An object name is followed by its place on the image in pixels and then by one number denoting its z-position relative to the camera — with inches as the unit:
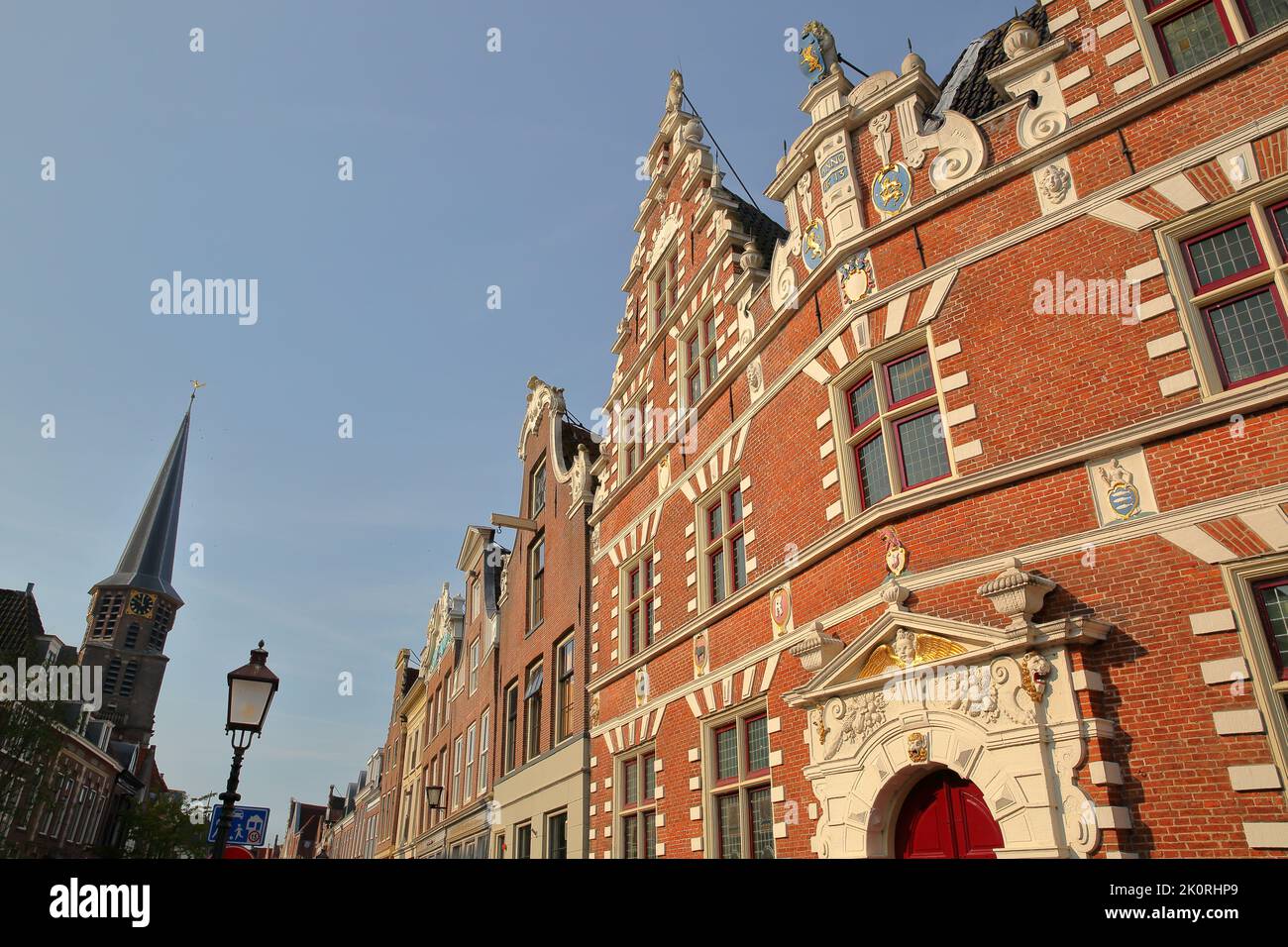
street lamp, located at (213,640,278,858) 423.2
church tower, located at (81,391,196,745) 3427.7
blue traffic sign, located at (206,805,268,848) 577.0
